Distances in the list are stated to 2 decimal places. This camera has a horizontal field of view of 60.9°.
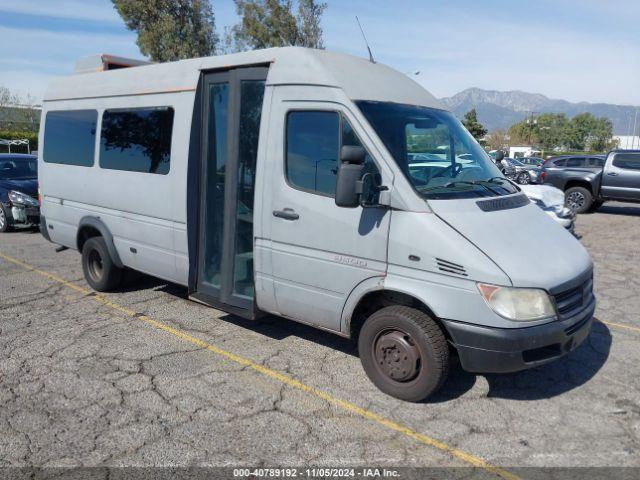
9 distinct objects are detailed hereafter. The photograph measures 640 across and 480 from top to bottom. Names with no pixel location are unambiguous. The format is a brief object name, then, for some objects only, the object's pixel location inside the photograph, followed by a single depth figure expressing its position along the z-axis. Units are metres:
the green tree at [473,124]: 52.55
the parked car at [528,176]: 16.54
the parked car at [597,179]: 14.63
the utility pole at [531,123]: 94.75
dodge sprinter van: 3.69
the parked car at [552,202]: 9.70
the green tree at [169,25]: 25.08
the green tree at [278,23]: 25.34
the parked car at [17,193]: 10.89
